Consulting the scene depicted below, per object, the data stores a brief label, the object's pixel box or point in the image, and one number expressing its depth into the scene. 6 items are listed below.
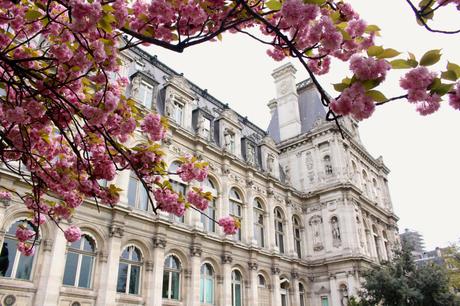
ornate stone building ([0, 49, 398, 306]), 13.56
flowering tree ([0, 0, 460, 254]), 3.25
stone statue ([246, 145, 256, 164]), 24.64
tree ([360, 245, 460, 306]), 17.44
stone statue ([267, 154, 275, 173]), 26.74
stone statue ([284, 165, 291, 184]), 28.68
